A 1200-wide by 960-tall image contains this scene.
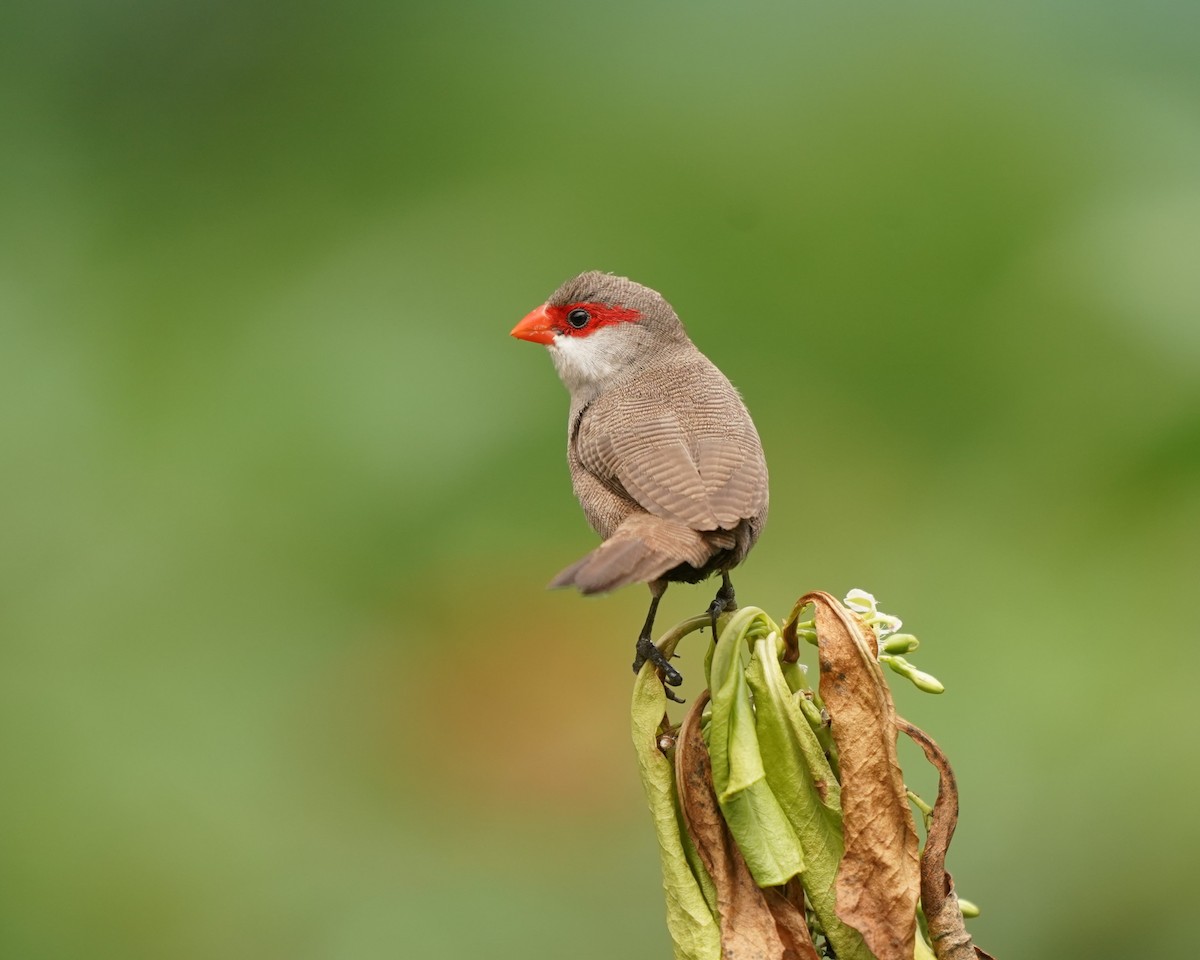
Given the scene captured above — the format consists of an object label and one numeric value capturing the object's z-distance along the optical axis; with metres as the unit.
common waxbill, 5.23
